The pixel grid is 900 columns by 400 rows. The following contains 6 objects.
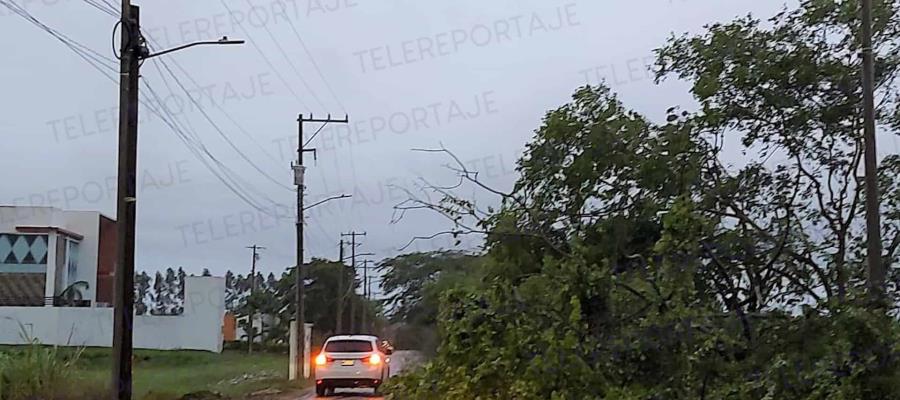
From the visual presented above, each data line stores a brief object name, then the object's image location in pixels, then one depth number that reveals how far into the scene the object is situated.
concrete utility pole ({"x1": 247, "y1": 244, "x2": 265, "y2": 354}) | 54.19
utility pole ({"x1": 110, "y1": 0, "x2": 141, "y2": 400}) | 16.41
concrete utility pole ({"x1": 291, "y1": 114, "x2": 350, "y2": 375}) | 36.47
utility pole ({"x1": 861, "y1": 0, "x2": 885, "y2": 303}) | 9.98
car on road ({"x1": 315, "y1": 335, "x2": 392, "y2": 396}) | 27.44
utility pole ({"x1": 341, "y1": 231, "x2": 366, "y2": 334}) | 59.00
